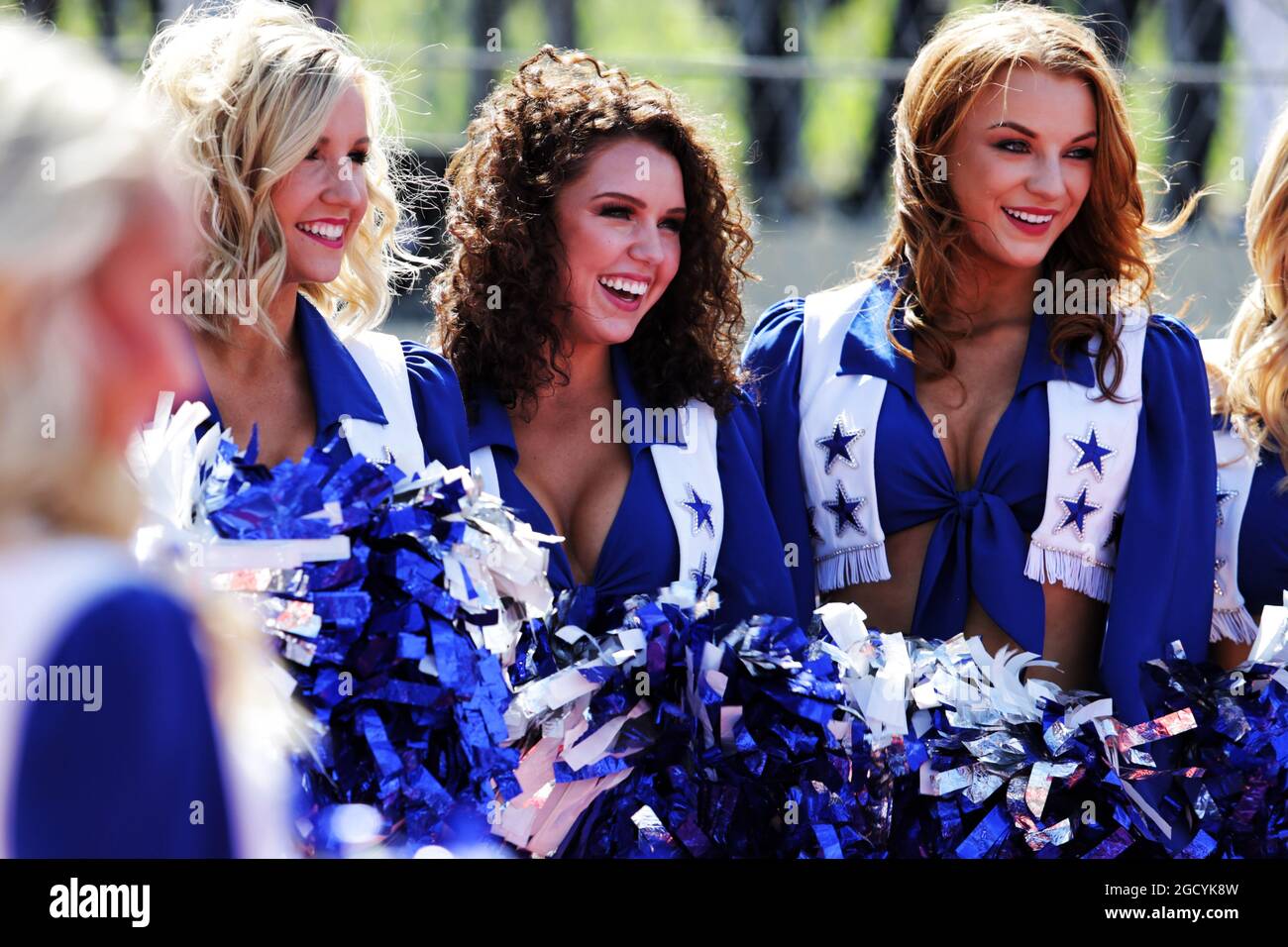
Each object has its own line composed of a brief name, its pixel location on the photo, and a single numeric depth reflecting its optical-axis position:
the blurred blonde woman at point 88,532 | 1.82
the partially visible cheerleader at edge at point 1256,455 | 3.58
